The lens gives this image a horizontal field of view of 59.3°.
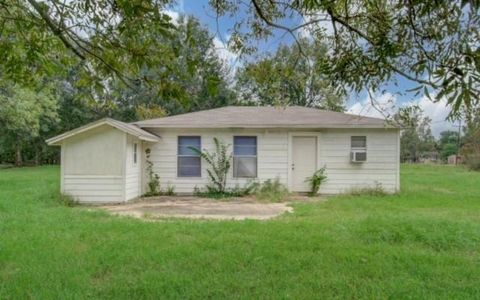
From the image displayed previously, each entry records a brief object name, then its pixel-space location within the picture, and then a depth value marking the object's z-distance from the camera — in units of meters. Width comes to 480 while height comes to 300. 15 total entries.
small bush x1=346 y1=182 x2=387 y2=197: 12.31
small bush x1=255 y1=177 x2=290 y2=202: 11.40
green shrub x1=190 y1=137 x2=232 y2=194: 12.56
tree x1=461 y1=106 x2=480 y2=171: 27.05
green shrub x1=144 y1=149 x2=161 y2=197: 12.48
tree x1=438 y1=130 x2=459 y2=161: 49.44
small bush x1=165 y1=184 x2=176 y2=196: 12.54
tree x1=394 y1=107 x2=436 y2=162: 45.87
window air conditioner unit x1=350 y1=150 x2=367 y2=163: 12.45
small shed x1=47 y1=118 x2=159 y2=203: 10.62
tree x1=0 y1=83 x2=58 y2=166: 17.06
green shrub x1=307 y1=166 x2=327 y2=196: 12.46
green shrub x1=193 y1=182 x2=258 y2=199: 12.30
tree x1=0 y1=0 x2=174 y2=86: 3.20
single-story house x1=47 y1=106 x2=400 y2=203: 12.49
